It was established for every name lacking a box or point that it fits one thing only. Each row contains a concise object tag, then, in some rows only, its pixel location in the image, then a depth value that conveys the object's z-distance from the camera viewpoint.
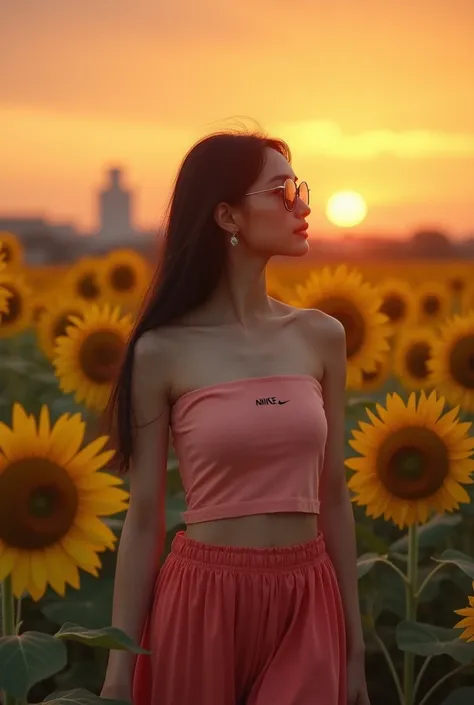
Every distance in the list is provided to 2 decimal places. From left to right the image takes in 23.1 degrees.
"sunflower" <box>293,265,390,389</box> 4.72
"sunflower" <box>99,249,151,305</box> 6.50
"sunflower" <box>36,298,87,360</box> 5.30
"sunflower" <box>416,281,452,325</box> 6.87
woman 2.27
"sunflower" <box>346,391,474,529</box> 3.21
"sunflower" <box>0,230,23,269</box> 6.24
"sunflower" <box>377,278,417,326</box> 6.41
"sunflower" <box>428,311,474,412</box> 4.63
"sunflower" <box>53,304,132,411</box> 4.54
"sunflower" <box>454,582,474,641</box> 2.75
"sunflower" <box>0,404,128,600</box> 2.09
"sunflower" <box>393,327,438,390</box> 5.42
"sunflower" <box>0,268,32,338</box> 5.41
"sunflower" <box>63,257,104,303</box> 6.36
